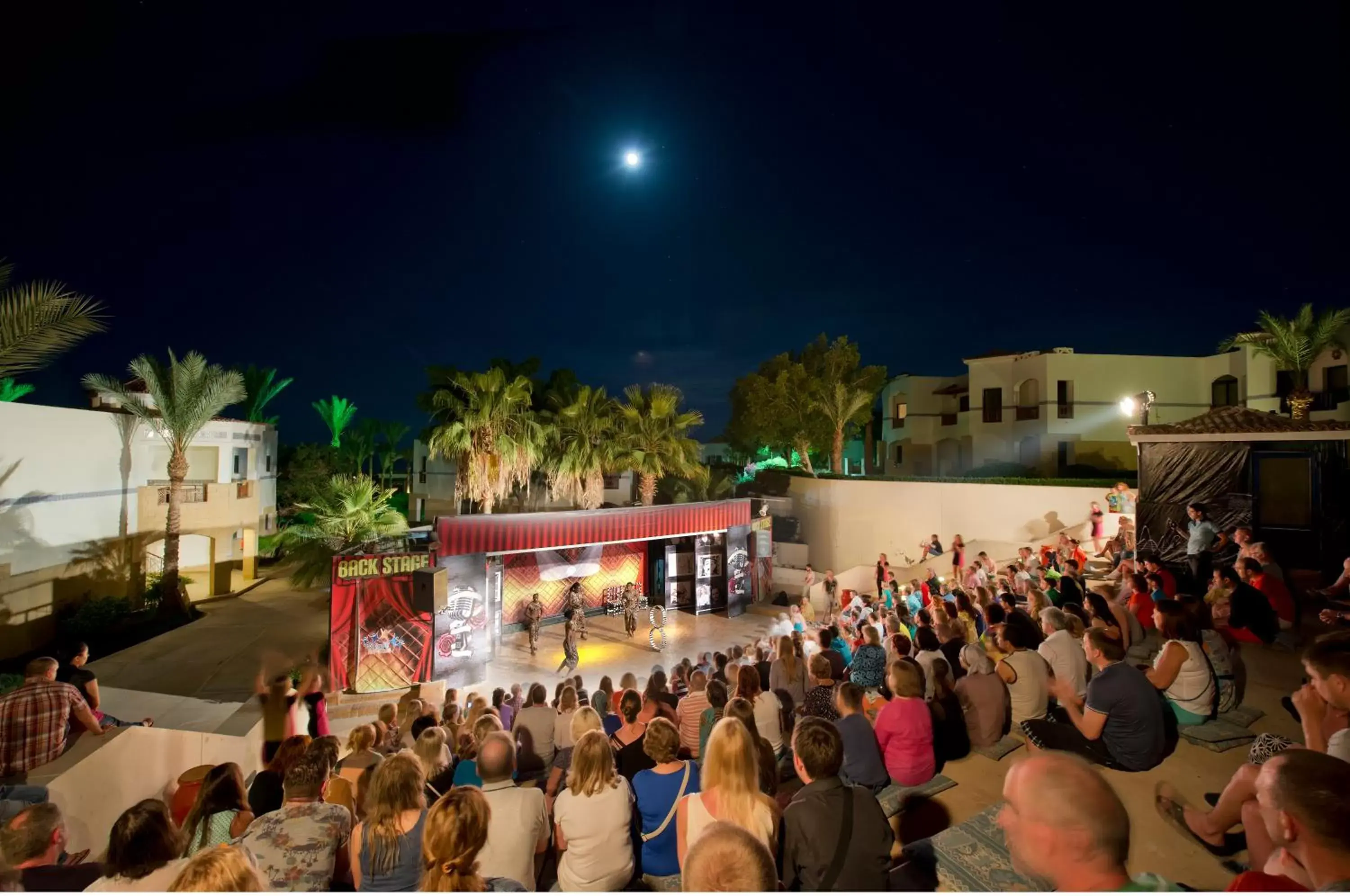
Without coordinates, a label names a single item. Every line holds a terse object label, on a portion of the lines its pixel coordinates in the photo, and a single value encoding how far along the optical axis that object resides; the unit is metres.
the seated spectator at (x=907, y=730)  4.19
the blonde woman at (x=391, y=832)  2.78
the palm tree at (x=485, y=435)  14.40
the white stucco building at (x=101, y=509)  12.78
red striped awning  12.70
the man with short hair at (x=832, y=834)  2.67
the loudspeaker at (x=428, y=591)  11.32
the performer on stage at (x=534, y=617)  14.62
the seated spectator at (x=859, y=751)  4.02
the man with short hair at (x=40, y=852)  2.74
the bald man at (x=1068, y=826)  1.78
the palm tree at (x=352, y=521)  11.74
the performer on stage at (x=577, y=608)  14.00
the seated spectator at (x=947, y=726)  4.62
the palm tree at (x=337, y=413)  36.56
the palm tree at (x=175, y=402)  15.95
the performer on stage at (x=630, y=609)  16.08
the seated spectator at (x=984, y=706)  4.74
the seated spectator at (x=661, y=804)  3.22
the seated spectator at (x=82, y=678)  6.00
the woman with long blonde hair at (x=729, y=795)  2.82
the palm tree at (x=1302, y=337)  17.31
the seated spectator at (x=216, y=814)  3.15
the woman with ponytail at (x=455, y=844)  2.38
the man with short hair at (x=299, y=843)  2.77
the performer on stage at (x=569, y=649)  13.52
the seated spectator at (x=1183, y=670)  4.44
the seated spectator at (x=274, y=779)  3.84
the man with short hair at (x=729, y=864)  1.80
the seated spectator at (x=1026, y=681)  4.84
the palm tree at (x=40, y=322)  5.74
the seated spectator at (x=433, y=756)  4.07
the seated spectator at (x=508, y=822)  2.88
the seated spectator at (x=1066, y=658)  4.99
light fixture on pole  12.46
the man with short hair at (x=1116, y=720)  3.96
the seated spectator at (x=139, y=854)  2.45
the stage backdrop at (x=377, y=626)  10.62
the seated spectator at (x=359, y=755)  4.25
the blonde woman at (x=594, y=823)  2.98
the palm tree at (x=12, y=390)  19.47
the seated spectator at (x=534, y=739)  5.09
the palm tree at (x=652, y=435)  17.70
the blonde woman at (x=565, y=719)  4.98
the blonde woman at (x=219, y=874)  2.03
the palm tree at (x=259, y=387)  26.61
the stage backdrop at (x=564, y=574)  16.64
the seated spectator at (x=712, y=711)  4.88
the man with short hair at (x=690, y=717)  5.22
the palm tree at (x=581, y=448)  16.31
